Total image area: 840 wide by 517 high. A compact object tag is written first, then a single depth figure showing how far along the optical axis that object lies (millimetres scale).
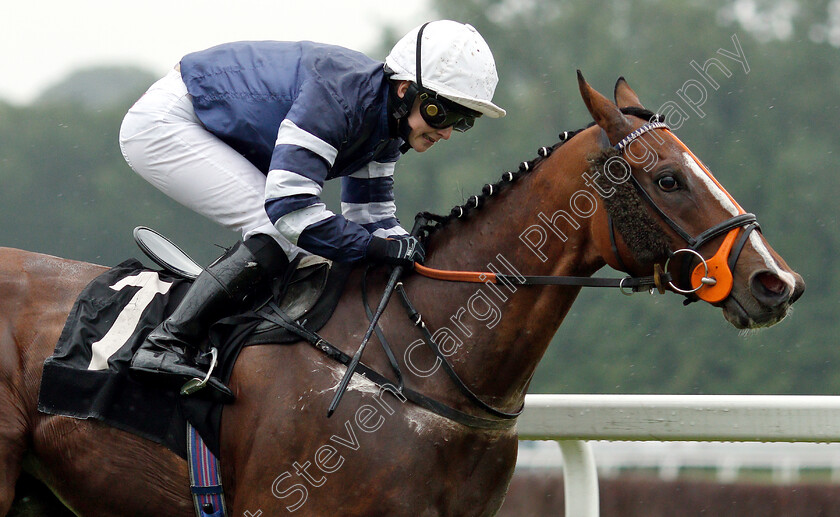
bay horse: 6129
